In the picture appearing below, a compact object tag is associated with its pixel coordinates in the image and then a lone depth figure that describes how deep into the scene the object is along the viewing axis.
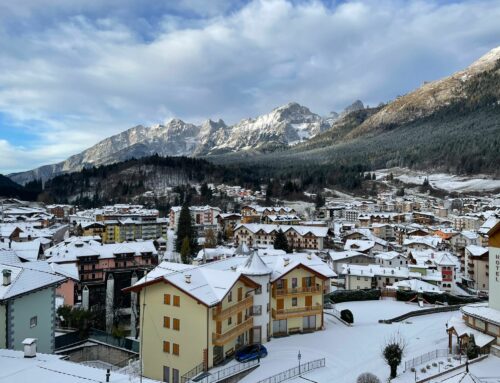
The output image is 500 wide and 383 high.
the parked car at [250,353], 24.56
